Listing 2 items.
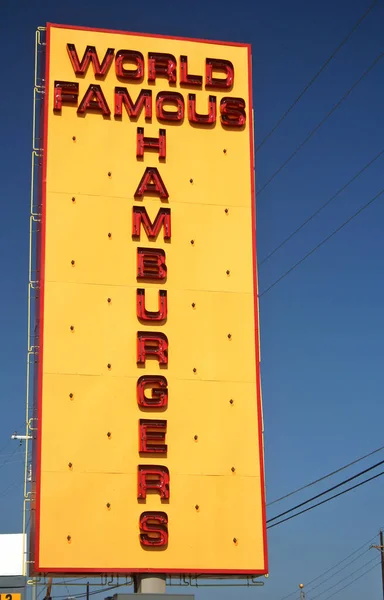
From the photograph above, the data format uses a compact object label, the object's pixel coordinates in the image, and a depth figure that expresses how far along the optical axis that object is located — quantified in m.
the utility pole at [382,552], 76.72
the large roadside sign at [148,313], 30.77
